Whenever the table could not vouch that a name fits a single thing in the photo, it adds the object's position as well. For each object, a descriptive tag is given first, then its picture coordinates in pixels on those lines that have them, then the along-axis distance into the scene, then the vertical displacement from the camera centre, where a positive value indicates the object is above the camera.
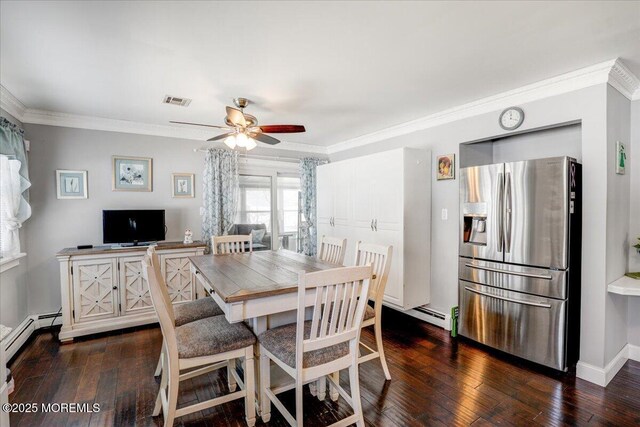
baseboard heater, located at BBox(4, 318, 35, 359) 2.82 -1.24
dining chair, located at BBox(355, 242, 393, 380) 2.52 -0.71
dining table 1.82 -0.50
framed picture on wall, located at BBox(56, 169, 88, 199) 3.58 +0.29
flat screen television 3.65 -0.21
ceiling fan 2.74 +0.72
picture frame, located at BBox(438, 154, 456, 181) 3.50 +0.45
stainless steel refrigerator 2.53 -0.47
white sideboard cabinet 3.28 -0.87
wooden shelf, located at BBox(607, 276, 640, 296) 2.36 -0.64
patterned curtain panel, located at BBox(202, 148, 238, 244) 4.30 +0.23
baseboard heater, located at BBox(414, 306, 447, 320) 3.61 -1.27
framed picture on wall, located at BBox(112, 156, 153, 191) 3.86 +0.45
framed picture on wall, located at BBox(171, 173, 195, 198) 4.18 +0.32
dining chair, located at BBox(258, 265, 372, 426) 1.68 -0.79
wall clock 2.89 +0.83
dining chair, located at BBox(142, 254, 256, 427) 1.78 -0.86
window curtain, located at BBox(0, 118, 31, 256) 2.85 +0.23
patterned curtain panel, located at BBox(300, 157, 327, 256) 5.21 +0.07
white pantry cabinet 3.50 -0.07
